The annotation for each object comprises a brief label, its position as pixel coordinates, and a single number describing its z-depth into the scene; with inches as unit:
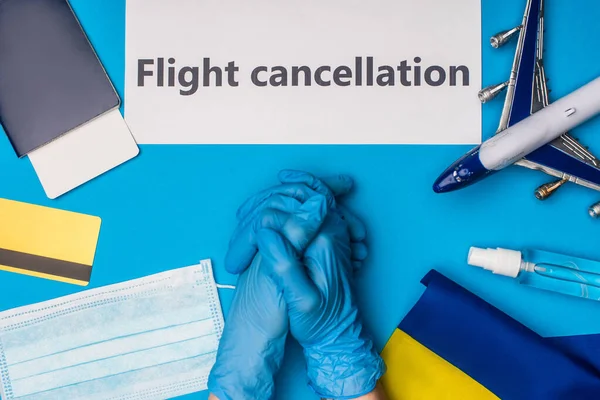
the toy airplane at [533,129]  34.9
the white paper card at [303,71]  38.8
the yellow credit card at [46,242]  38.4
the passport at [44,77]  38.6
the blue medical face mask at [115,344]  37.7
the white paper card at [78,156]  38.7
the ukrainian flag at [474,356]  35.8
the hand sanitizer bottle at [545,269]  36.1
